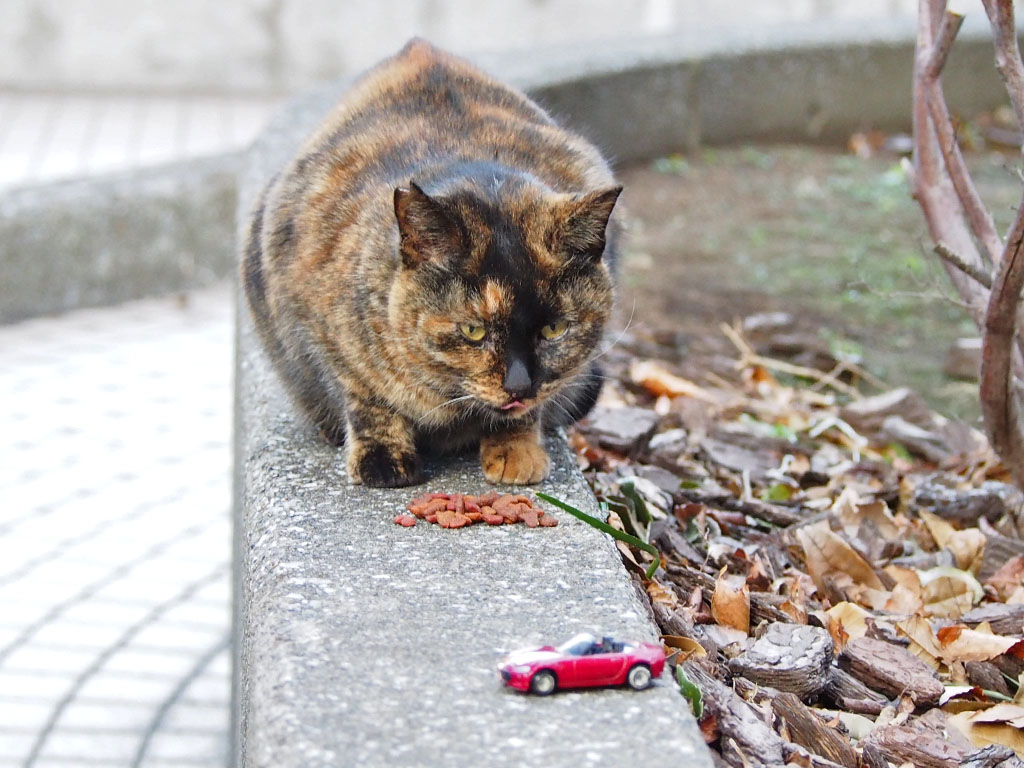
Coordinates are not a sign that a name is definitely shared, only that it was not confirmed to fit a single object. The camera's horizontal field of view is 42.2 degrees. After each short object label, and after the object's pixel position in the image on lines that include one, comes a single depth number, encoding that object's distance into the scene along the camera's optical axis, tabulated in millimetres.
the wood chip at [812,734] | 2023
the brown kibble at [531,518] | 2352
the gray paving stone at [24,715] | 3539
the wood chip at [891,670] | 2303
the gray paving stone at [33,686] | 3648
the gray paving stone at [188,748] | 3531
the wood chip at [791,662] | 2201
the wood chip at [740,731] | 1883
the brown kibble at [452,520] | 2346
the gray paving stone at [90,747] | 3473
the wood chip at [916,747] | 2035
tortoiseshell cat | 2508
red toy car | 1745
